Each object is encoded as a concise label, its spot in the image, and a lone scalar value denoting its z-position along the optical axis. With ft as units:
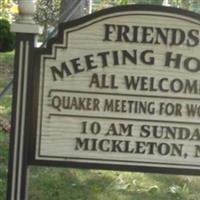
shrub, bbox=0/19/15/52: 56.65
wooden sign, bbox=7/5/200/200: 14.89
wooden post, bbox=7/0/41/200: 14.92
